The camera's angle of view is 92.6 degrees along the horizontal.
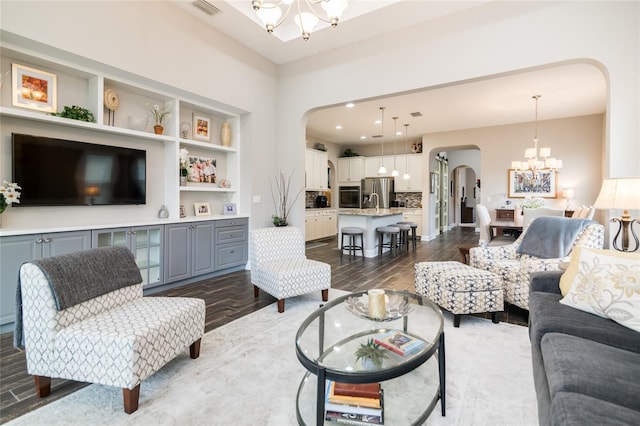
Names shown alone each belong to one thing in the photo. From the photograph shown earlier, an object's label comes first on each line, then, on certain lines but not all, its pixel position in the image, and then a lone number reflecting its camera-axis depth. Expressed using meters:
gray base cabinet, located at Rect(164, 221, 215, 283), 3.90
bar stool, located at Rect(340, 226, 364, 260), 5.96
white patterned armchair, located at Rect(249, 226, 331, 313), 3.14
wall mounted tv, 2.90
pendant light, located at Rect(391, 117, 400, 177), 7.15
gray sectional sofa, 1.00
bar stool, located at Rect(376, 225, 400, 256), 6.16
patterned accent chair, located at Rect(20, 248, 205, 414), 1.63
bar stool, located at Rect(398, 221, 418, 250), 7.18
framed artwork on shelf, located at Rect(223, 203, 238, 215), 4.99
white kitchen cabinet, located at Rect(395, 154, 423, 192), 8.81
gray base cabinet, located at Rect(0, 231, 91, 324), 2.61
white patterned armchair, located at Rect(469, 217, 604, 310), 2.82
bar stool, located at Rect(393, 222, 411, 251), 6.82
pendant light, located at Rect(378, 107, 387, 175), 6.66
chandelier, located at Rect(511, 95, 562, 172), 5.72
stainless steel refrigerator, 9.24
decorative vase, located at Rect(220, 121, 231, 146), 4.93
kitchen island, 6.14
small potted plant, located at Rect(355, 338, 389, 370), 1.50
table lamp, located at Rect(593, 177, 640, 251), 2.15
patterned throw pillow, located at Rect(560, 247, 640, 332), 1.59
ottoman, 2.77
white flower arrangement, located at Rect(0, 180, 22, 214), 2.69
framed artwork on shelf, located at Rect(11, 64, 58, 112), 2.88
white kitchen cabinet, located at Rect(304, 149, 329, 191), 8.34
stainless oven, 9.66
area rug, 1.62
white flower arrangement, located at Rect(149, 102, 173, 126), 4.04
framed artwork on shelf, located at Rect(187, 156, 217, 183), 4.63
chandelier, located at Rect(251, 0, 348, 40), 2.46
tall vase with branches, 5.34
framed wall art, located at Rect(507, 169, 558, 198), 7.21
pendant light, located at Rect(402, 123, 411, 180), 9.01
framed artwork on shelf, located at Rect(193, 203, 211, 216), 4.61
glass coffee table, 1.36
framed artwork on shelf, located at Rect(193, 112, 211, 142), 4.65
